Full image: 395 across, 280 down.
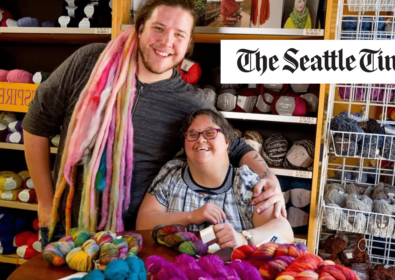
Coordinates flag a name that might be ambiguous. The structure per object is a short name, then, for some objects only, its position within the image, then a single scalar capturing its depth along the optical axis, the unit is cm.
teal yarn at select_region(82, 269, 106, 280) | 78
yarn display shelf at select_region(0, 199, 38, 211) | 264
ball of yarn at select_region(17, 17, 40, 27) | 254
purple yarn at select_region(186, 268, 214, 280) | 80
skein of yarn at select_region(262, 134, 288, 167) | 229
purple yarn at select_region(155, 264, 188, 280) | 81
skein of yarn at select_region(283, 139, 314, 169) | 221
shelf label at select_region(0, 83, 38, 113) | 254
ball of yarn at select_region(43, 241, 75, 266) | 98
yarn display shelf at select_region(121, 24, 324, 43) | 210
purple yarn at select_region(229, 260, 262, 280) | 83
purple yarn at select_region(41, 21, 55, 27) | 254
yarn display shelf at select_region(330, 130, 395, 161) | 206
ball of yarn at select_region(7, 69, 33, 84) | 262
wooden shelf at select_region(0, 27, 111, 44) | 238
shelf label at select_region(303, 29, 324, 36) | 205
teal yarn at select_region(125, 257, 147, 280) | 83
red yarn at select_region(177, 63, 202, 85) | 235
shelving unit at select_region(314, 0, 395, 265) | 206
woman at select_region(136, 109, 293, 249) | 146
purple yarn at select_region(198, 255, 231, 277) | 82
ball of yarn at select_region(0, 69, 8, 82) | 268
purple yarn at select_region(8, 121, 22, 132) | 267
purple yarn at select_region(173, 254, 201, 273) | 85
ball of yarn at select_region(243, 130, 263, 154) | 233
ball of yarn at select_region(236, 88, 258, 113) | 231
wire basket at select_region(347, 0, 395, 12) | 215
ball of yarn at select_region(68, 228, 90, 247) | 104
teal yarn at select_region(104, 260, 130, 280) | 79
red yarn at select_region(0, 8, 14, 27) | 270
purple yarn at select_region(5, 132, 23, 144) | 267
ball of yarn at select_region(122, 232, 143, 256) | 103
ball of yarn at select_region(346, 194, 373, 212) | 206
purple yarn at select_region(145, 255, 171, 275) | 88
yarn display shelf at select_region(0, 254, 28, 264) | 271
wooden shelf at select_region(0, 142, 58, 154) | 264
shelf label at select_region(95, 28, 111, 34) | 232
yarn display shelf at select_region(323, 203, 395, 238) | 205
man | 150
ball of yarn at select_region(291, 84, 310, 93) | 229
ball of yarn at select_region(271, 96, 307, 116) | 220
